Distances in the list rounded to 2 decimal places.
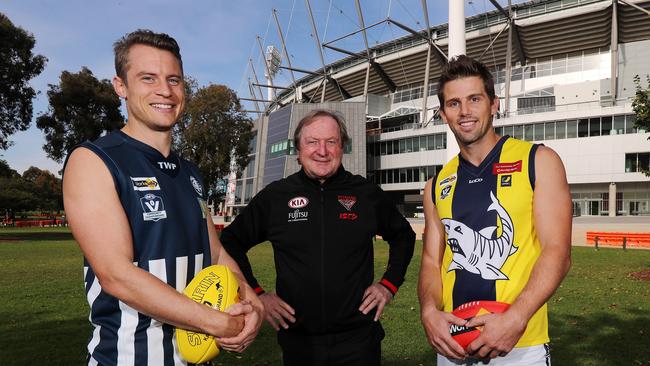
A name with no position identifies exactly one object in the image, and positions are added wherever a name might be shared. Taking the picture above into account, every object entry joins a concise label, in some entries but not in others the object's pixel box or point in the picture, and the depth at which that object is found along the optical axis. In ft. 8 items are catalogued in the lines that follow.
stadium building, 167.94
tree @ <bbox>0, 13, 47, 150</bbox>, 100.42
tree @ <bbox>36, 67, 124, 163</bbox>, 121.80
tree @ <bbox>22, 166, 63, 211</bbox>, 242.64
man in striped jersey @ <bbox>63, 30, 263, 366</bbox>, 6.84
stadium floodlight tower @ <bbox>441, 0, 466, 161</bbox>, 97.50
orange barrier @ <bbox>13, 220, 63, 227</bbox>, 187.23
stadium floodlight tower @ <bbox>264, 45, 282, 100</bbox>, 320.29
